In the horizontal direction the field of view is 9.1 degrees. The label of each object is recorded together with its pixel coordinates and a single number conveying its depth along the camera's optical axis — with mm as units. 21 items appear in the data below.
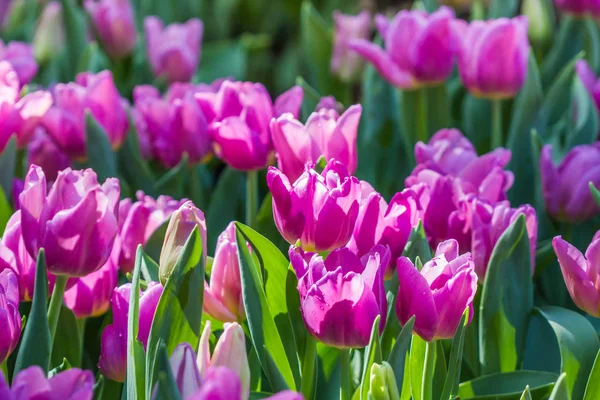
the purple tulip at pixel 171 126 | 2635
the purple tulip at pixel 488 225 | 2399
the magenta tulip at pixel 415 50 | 2686
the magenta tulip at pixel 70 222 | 2296
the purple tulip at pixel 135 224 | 2434
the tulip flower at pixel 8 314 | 2252
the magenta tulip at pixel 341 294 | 2259
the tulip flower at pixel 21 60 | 2743
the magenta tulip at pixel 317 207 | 2307
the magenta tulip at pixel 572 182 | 2565
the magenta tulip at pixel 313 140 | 2443
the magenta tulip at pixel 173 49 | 3008
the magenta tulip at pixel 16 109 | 2508
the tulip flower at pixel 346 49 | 3246
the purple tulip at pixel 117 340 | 2322
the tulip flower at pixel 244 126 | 2512
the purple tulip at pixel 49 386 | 2143
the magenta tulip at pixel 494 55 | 2668
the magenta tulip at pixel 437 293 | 2278
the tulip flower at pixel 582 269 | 2324
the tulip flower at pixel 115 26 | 3171
